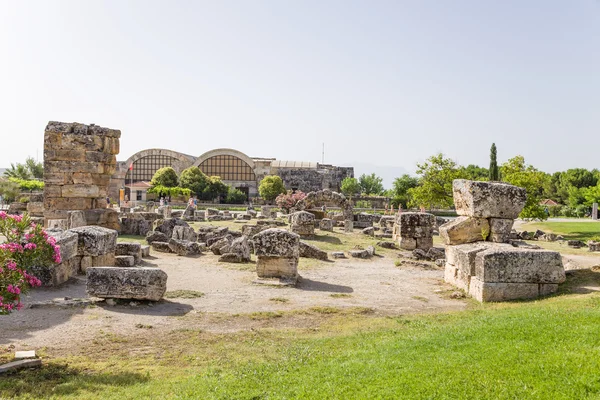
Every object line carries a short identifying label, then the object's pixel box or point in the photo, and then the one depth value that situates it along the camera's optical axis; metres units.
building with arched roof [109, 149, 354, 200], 63.81
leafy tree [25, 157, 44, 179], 68.88
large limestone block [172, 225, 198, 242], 19.97
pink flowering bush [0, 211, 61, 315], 6.59
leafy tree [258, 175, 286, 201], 55.34
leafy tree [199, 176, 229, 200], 57.69
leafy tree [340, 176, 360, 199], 60.88
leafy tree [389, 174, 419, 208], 53.28
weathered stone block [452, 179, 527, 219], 13.55
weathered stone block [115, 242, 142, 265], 15.12
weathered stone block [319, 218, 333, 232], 27.67
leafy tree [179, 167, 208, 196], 57.38
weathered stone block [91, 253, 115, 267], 13.35
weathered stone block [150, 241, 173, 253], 18.44
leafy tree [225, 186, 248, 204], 59.47
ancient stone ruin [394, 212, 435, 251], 22.16
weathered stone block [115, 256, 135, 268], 13.91
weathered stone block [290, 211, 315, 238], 23.72
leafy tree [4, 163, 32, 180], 60.00
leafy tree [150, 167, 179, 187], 58.35
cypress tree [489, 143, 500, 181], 43.08
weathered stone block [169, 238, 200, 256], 17.80
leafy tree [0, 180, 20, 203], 36.28
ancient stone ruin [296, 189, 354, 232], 29.89
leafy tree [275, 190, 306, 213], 39.91
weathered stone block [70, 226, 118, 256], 13.05
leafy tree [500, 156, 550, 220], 29.62
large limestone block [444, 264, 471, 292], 11.89
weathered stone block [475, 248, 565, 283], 10.54
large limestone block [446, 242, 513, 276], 11.66
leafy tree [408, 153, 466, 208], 33.88
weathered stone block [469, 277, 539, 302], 10.52
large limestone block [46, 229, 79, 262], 11.83
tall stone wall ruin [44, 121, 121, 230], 19.06
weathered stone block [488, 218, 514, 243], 13.52
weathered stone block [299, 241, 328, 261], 17.98
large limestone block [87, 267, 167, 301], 10.00
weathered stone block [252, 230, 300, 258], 13.09
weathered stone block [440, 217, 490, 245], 13.80
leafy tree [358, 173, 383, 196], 74.38
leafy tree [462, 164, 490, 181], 66.88
